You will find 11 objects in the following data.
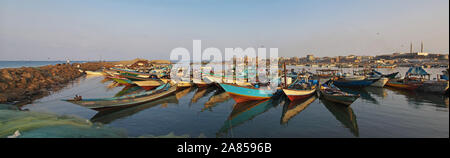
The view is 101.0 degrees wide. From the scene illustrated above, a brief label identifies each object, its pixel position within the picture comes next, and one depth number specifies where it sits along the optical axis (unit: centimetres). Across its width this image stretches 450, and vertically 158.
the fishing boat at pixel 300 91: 1587
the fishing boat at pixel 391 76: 2583
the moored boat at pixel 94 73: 4436
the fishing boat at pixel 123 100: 1214
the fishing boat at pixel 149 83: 2291
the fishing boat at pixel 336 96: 1361
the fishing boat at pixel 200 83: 2479
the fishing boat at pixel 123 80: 2525
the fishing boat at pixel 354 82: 2356
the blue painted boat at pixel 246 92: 1557
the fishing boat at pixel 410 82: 2069
